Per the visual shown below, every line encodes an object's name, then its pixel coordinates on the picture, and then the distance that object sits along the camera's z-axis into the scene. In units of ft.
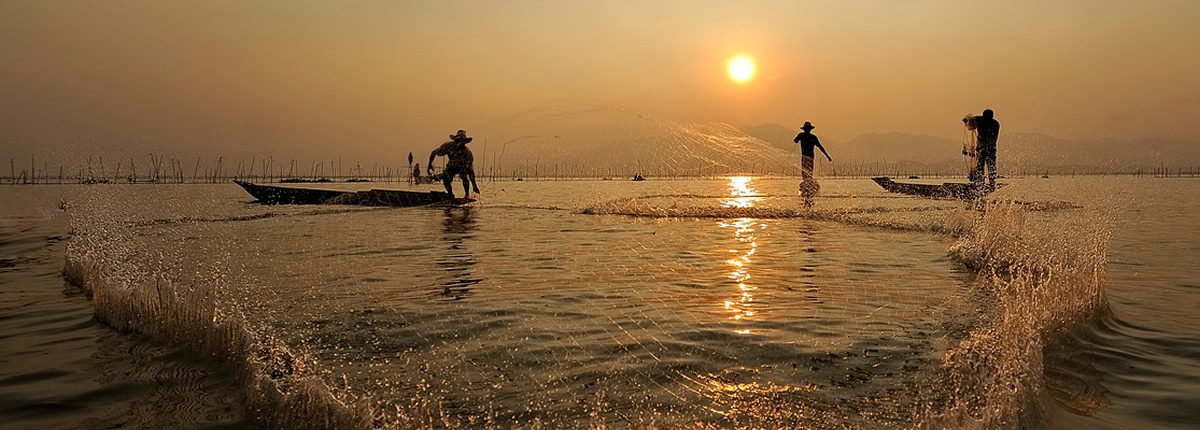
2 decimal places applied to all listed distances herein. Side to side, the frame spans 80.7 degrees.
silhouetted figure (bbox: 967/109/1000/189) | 68.90
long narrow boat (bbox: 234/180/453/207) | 92.43
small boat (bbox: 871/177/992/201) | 77.61
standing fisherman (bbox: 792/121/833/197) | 88.07
